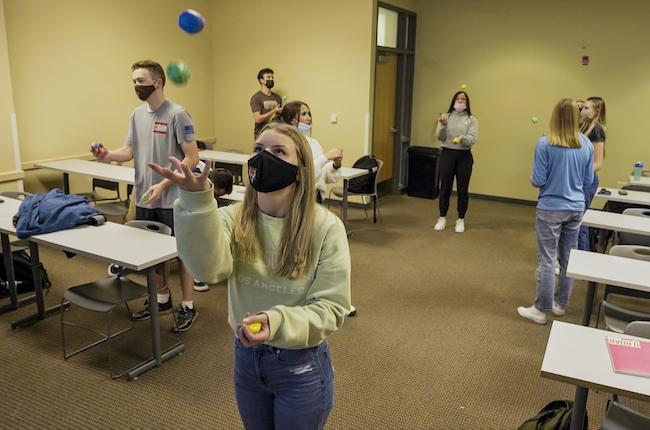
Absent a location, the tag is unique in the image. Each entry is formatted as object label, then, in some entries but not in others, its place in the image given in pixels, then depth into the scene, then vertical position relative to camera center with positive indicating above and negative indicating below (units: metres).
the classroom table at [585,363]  1.76 -0.91
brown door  7.32 -0.14
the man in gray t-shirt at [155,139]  3.33 -0.25
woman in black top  4.59 -0.19
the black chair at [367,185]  6.22 -0.98
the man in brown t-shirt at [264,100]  7.02 +0.01
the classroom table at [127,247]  2.91 -0.85
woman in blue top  3.55 -0.54
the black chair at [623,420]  2.00 -1.20
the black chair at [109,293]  3.06 -1.16
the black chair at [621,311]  2.85 -1.12
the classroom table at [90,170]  5.15 -0.74
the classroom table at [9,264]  3.72 -1.21
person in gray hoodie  6.20 -0.58
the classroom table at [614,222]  3.63 -0.82
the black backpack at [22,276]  4.18 -1.42
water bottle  5.59 -0.69
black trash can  7.92 -1.03
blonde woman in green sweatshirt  1.38 -0.45
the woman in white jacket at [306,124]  3.57 -0.16
